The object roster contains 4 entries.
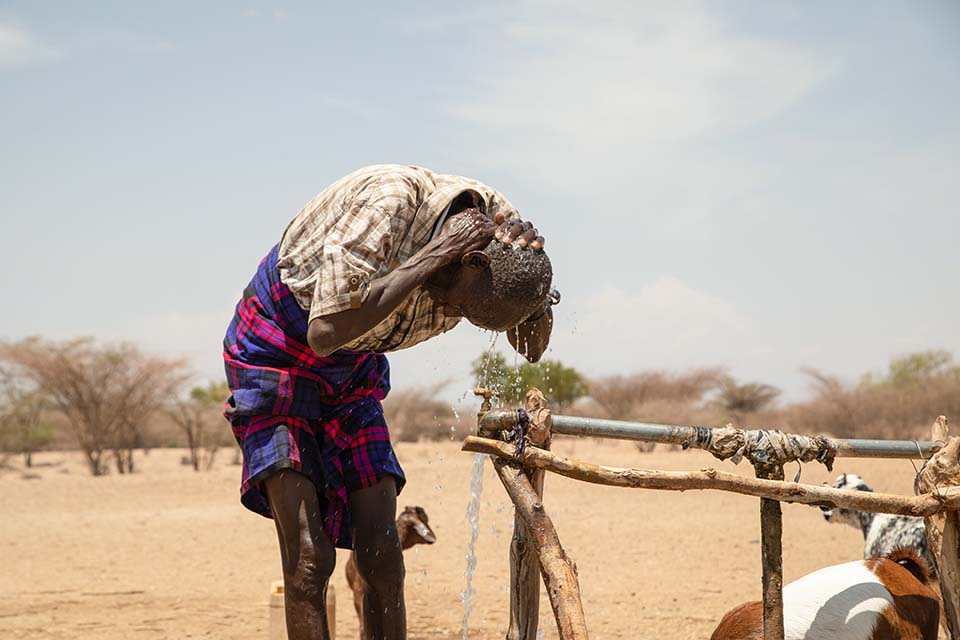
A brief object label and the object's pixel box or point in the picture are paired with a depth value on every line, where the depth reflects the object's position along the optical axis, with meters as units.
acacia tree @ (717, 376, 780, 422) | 26.89
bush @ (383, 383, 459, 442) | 26.75
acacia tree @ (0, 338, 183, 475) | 19.88
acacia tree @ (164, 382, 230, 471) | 21.09
